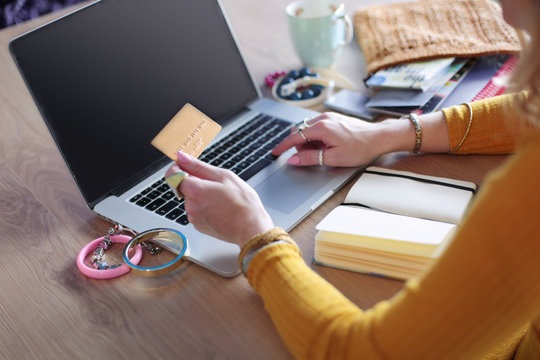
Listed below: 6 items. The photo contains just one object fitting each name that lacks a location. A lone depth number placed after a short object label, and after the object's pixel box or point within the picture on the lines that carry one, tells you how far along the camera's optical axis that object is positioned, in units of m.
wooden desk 0.69
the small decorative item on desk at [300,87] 1.21
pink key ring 0.80
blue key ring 0.78
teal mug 1.22
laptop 0.88
